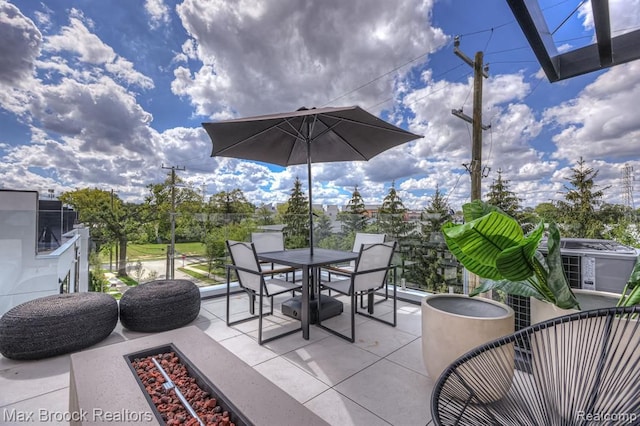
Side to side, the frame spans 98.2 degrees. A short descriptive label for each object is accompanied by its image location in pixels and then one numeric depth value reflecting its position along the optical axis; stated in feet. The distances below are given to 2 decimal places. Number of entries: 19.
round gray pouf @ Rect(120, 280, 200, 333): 9.65
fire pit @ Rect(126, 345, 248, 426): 3.73
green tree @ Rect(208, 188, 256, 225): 76.28
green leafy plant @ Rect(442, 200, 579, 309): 4.71
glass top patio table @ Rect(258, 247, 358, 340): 9.52
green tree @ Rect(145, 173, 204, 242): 14.64
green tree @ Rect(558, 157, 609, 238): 29.07
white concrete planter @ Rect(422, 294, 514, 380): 5.85
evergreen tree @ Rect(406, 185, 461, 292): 13.82
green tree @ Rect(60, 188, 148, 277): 13.80
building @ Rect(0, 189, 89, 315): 9.78
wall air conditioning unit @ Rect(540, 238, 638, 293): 6.90
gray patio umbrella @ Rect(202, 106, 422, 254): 9.82
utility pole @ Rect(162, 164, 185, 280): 14.51
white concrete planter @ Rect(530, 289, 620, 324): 5.64
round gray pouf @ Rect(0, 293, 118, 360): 7.60
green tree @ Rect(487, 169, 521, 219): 39.91
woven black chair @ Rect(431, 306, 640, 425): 3.46
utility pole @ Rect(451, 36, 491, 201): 22.07
